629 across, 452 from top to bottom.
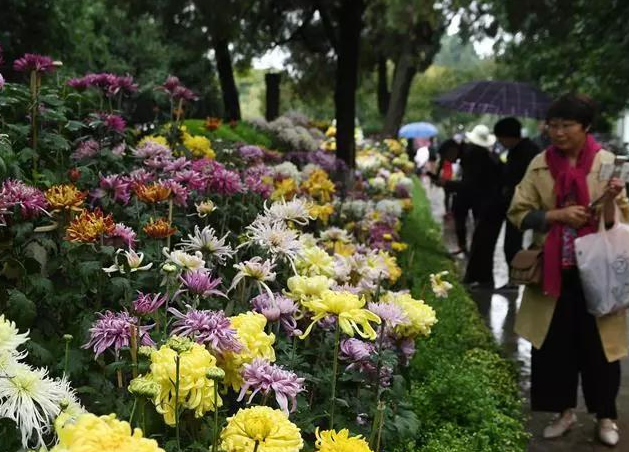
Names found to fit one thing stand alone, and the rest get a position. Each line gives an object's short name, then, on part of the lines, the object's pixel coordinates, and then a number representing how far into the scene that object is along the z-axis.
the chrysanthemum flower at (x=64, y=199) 2.27
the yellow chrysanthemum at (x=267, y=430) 1.46
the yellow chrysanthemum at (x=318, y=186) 4.53
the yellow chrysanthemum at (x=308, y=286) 2.17
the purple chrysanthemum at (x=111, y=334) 1.73
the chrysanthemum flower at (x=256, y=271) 2.16
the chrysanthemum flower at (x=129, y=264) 2.14
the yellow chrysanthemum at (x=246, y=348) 1.78
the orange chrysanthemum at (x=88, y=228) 2.08
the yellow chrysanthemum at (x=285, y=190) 4.07
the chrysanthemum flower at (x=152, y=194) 2.49
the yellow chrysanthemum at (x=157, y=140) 3.62
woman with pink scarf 3.96
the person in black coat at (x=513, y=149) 7.38
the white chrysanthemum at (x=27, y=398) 1.31
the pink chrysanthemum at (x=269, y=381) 1.71
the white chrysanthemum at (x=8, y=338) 1.38
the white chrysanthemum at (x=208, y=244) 2.32
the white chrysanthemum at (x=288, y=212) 2.63
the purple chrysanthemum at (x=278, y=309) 2.11
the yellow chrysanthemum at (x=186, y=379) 1.56
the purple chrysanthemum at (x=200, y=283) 1.98
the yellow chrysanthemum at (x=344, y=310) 1.94
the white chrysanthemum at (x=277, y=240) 2.37
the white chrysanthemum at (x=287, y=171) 4.81
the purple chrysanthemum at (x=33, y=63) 3.01
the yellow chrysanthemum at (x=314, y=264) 2.57
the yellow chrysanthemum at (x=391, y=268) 3.44
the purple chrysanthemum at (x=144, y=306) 1.79
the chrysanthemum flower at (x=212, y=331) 1.72
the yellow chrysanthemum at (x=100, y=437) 1.14
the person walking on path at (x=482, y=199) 8.36
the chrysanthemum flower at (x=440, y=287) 3.43
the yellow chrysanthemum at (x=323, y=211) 4.12
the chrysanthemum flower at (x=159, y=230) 2.24
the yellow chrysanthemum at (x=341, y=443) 1.57
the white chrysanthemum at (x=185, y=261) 2.05
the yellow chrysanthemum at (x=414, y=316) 2.48
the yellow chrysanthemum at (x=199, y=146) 4.25
